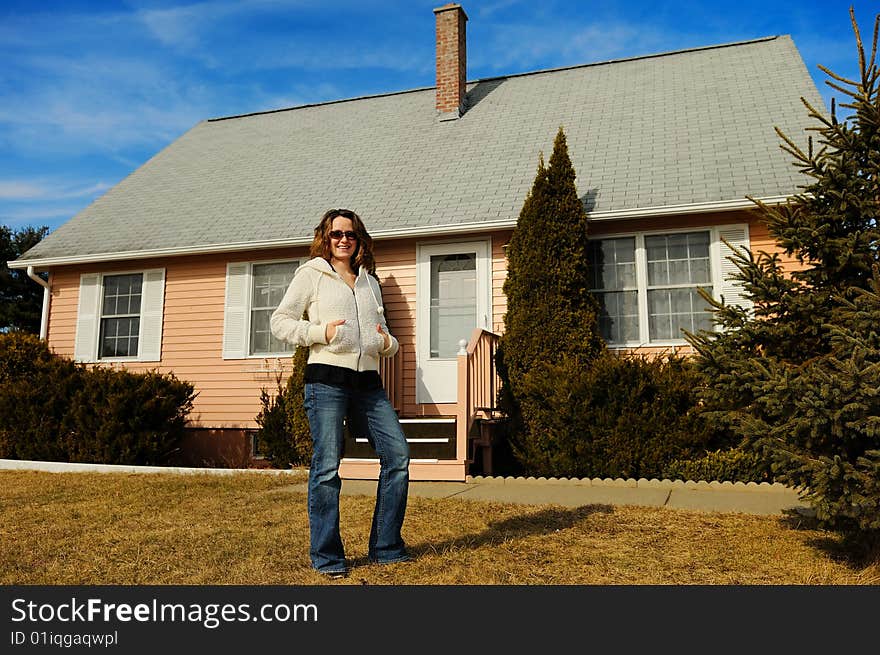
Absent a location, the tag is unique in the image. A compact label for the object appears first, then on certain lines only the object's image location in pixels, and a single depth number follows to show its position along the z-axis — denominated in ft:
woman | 11.80
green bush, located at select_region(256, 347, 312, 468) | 29.81
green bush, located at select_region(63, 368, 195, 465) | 28.76
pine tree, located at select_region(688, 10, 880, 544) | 11.38
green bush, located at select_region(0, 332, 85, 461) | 29.68
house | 29.45
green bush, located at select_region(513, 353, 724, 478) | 23.50
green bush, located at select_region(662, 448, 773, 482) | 22.99
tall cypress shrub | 26.89
